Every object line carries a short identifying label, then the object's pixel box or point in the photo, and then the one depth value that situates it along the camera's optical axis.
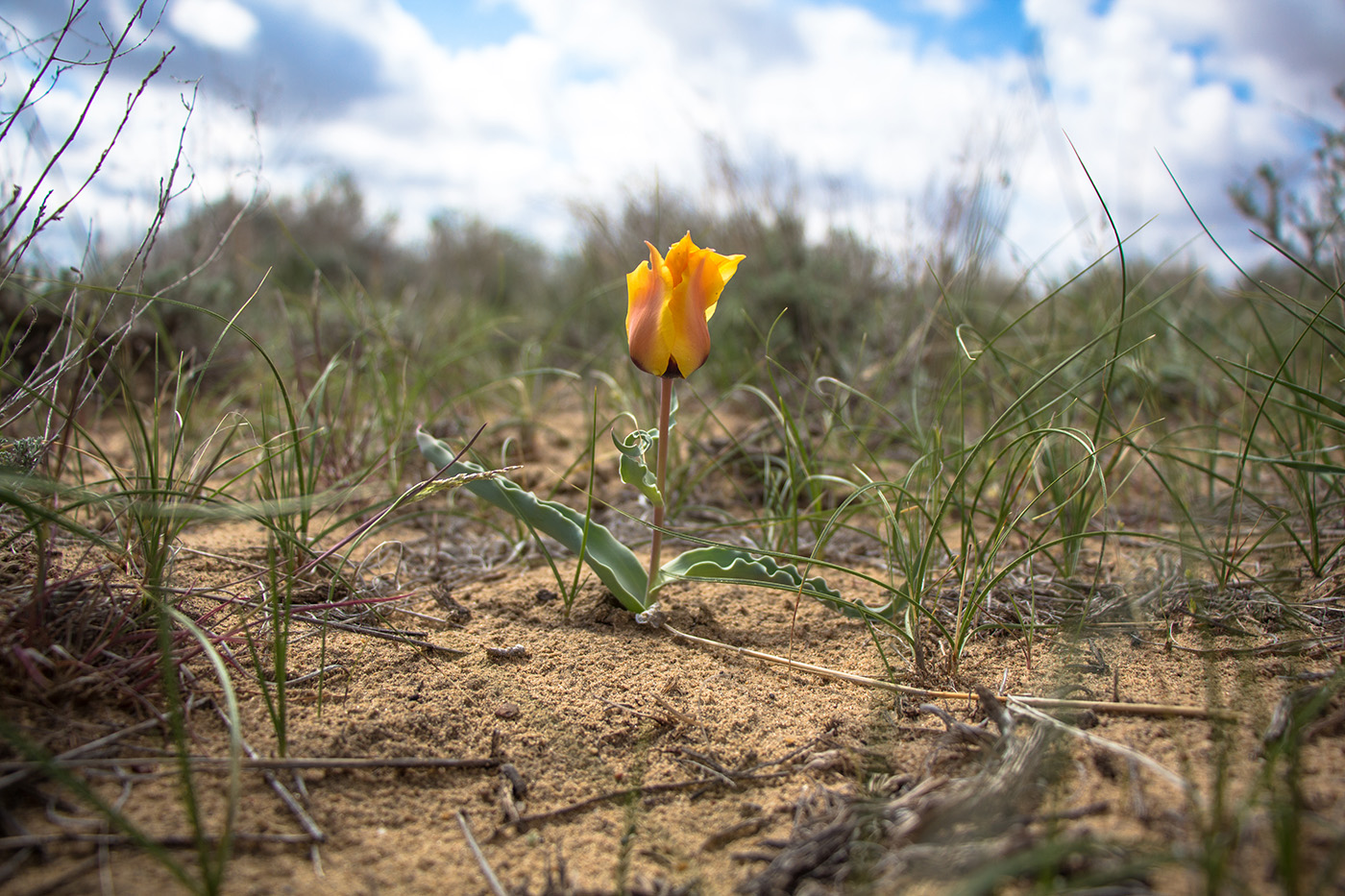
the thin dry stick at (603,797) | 0.29
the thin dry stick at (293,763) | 0.27
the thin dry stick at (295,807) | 0.27
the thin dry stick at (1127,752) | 0.27
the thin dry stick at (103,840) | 0.25
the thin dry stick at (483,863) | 0.26
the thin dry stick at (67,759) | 0.25
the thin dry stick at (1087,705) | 0.30
